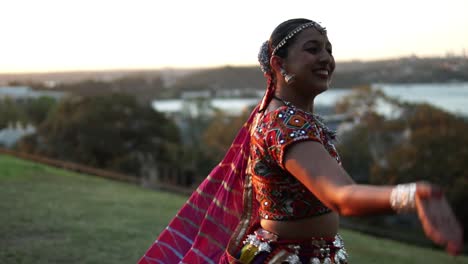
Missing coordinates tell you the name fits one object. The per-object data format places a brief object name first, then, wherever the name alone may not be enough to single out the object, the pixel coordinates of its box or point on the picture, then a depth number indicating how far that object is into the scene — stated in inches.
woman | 66.6
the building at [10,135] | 1885.7
